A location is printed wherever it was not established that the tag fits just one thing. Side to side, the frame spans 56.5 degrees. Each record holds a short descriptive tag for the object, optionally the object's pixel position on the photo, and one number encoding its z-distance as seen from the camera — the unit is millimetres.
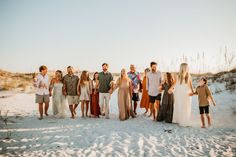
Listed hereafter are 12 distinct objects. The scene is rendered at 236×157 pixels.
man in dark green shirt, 9023
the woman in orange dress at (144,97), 10069
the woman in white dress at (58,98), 9078
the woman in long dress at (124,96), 8727
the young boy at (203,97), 7652
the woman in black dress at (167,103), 8226
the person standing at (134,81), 9859
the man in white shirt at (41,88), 8742
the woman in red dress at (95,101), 9248
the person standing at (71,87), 9086
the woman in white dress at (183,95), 7832
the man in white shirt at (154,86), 8648
